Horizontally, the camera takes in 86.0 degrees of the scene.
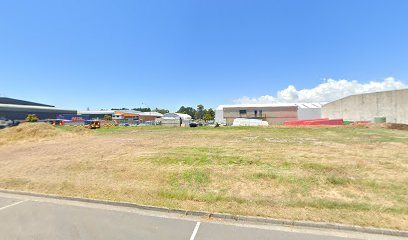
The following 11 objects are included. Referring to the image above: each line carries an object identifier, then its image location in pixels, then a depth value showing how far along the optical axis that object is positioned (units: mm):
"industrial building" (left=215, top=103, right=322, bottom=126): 63781
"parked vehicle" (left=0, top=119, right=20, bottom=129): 45059
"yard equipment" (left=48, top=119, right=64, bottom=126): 56619
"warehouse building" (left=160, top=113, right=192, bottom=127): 51556
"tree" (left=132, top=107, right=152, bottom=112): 158925
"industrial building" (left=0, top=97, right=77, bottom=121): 80000
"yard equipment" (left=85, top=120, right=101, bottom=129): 41844
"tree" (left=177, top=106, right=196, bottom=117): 140475
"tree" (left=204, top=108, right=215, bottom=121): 98062
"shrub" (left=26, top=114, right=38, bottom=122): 60306
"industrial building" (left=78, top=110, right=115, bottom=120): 110112
